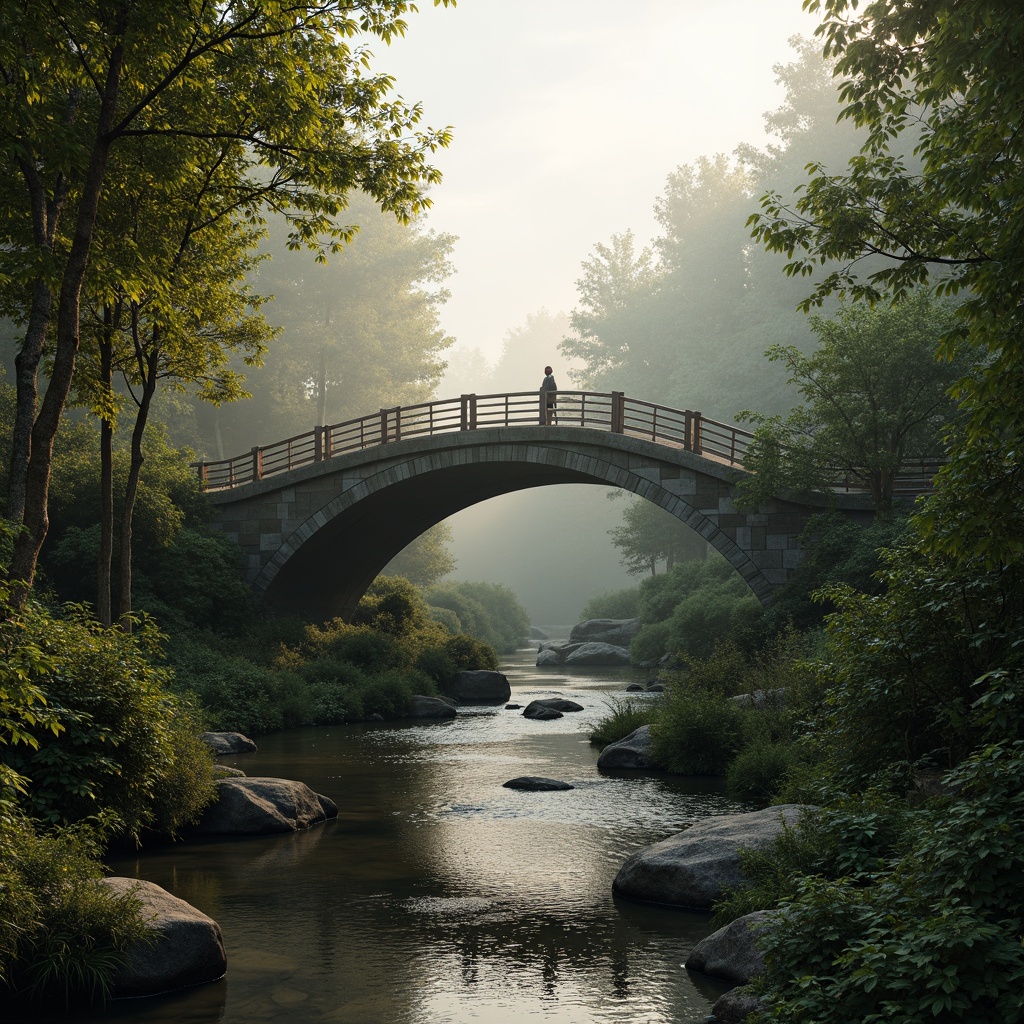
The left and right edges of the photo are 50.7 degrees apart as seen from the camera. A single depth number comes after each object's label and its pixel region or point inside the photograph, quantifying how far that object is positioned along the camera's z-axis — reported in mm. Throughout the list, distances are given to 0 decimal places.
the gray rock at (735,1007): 6645
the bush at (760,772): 13711
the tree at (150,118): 10055
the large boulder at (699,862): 9227
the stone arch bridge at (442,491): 23984
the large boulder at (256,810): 12344
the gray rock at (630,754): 16562
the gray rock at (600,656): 40844
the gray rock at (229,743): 17281
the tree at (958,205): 6992
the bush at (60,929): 7043
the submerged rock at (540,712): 23531
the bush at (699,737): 15906
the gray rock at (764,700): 16297
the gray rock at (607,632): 45250
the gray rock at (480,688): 27812
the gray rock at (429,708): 24453
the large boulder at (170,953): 7391
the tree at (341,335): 47969
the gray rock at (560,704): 24547
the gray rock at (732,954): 7371
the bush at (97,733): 9242
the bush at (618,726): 18625
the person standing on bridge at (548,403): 26906
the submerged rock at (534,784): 15008
